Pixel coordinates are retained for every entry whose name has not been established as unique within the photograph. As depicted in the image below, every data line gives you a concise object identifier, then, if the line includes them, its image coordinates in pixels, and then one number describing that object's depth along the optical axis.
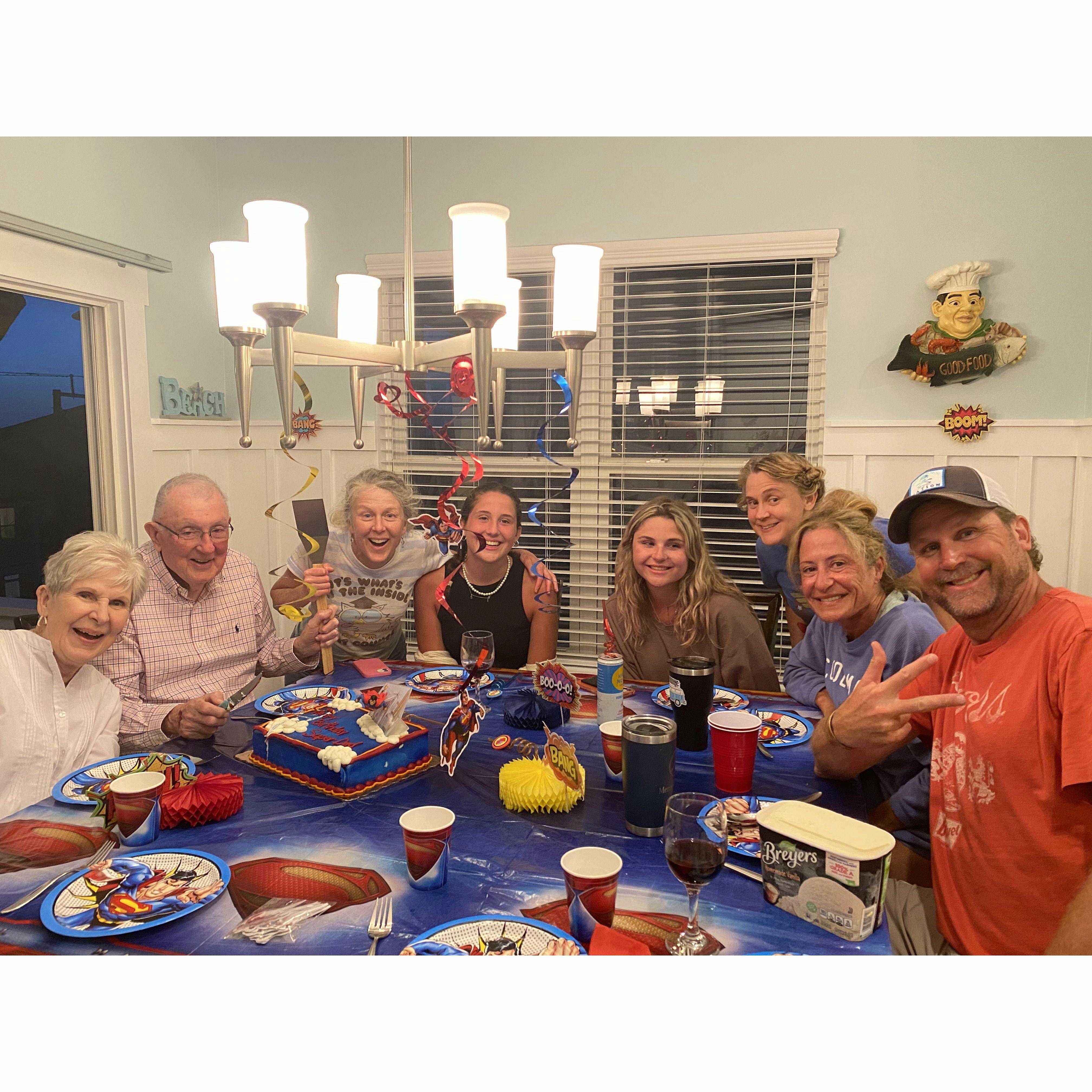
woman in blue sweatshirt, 1.70
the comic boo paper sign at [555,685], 1.90
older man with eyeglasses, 2.06
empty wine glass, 1.75
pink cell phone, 2.31
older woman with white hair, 1.66
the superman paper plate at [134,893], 1.09
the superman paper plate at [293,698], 1.91
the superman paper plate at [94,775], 1.48
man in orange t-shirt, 1.25
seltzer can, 1.85
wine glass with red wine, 1.05
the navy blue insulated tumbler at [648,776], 1.37
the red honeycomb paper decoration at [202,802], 1.38
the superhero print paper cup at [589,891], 1.08
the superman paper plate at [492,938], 1.03
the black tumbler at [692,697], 1.74
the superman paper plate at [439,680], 2.15
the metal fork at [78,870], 1.14
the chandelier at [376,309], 1.40
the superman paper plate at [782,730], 1.82
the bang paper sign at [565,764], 1.48
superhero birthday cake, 1.53
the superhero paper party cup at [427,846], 1.17
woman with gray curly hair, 2.82
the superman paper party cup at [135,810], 1.32
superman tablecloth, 1.09
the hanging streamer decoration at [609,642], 2.14
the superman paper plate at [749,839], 1.29
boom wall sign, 3.36
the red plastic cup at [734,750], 1.52
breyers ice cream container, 1.08
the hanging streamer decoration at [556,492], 1.83
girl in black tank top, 2.71
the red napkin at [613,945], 1.05
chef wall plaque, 3.28
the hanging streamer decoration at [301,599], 1.88
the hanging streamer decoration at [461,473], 1.99
